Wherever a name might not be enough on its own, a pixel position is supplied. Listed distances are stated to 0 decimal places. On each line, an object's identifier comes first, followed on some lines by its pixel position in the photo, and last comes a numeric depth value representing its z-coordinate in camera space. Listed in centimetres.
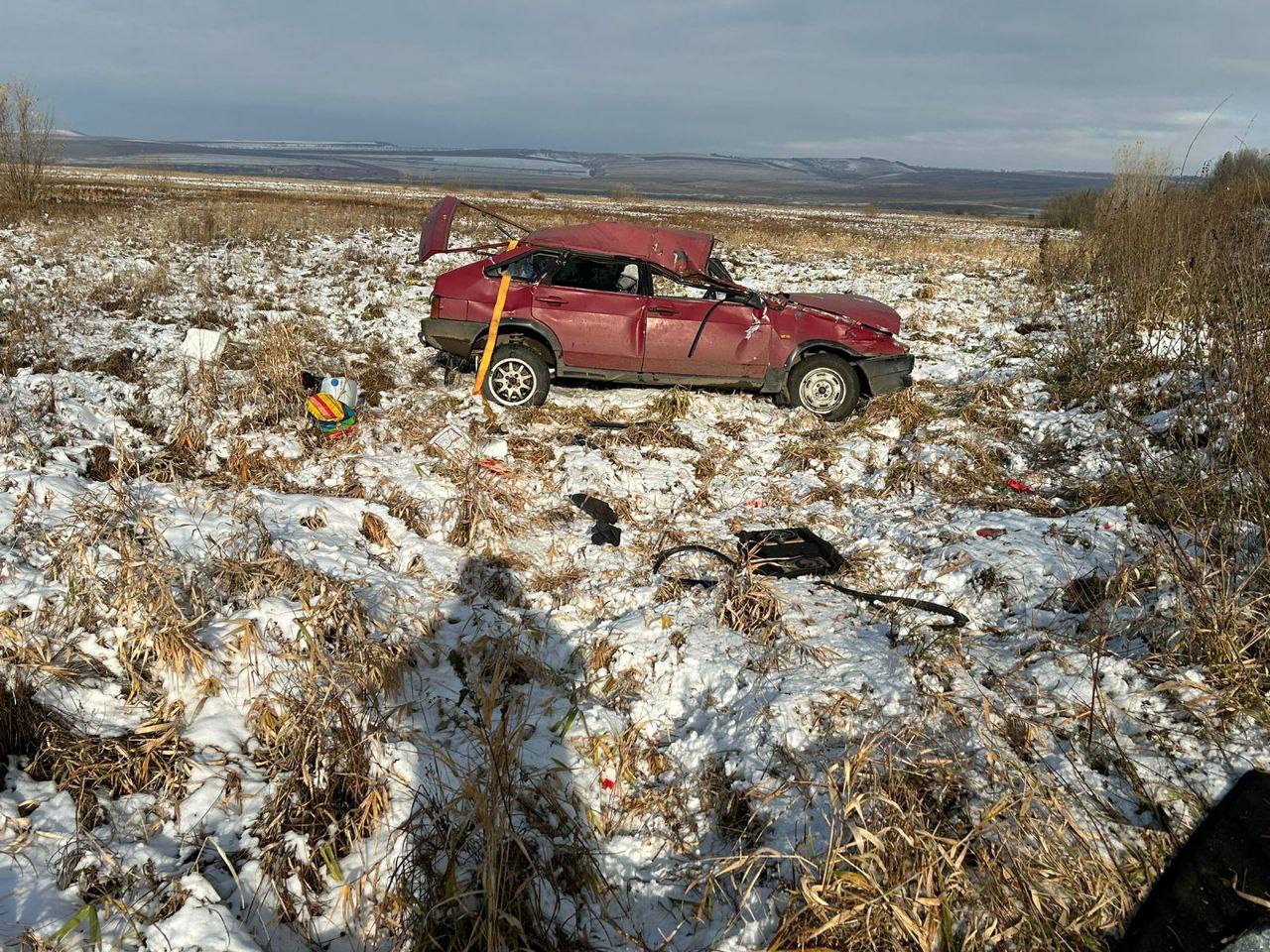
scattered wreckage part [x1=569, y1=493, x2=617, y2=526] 541
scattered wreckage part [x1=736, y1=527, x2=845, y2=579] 464
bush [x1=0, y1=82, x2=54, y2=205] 1819
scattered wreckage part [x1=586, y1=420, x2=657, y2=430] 699
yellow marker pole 700
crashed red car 705
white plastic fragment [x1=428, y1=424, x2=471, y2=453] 624
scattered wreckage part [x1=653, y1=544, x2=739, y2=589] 446
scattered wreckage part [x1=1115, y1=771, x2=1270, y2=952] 219
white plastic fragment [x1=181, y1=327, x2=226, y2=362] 733
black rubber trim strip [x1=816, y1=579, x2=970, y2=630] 397
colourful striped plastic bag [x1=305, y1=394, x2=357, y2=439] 638
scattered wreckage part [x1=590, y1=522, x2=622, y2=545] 505
